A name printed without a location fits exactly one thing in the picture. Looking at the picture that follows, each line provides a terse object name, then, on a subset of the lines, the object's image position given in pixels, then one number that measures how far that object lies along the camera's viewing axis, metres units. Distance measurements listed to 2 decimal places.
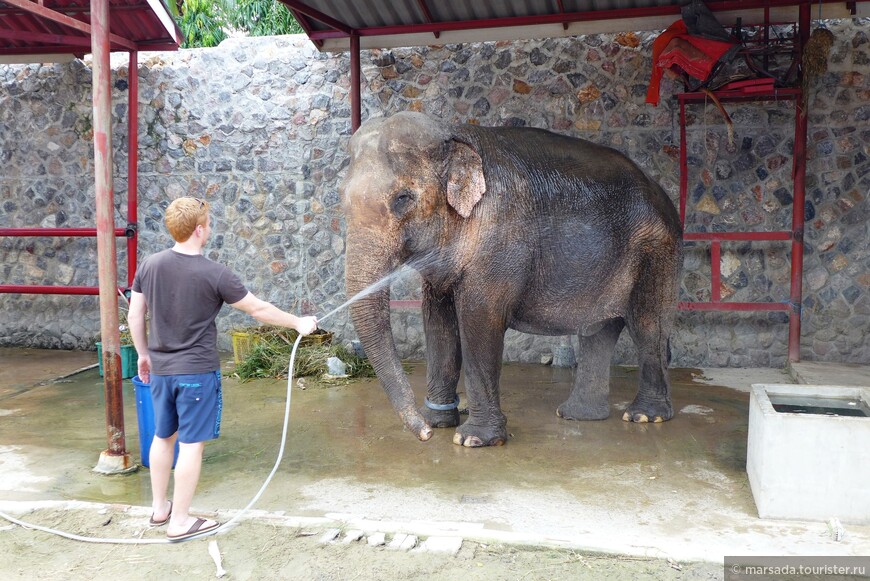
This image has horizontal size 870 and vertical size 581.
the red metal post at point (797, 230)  7.21
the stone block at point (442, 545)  3.68
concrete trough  3.96
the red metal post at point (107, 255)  4.80
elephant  4.82
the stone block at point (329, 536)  3.80
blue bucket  4.75
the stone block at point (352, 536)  3.79
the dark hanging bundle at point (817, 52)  6.80
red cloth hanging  6.66
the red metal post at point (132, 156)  8.41
